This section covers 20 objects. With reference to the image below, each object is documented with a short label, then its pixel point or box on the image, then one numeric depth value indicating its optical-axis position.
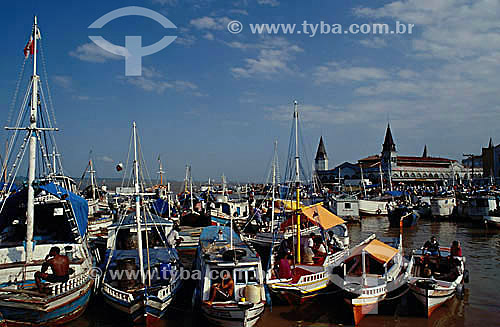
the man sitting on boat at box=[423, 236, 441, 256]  17.36
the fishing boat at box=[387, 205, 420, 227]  35.81
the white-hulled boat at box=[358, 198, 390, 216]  46.41
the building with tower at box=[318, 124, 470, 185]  92.50
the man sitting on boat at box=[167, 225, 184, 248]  19.64
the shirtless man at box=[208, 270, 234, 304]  12.00
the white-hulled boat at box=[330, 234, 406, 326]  12.53
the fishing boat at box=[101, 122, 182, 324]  11.66
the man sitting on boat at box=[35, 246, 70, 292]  11.92
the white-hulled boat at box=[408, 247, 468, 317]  13.01
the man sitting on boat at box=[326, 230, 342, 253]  19.10
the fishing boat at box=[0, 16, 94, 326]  11.20
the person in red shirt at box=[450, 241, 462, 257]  15.91
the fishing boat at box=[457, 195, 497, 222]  38.19
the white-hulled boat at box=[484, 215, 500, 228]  33.69
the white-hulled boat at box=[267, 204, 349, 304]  13.70
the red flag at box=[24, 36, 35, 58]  14.23
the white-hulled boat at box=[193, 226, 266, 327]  11.16
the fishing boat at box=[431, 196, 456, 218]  42.09
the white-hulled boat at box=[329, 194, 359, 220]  39.91
